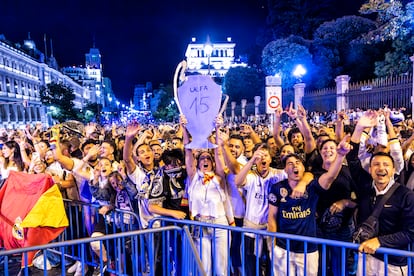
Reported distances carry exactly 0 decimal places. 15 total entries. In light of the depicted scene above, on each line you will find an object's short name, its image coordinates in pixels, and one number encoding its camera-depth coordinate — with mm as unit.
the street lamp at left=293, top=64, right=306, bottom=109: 23312
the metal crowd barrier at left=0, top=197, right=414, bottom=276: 3384
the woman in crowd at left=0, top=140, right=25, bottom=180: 6570
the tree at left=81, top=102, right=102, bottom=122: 79938
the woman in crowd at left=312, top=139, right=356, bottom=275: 4301
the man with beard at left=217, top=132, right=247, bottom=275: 4734
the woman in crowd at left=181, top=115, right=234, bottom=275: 4512
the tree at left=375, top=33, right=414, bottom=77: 21547
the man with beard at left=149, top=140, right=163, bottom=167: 5996
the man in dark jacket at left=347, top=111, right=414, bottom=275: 3492
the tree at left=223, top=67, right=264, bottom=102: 42656
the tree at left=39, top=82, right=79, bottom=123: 61134
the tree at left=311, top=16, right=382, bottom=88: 29422
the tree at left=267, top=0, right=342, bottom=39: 40438
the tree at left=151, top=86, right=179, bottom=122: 58844
